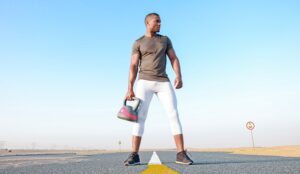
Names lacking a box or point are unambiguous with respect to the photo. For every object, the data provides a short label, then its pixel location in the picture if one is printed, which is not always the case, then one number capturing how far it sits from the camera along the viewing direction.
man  4.67
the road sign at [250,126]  18.65
